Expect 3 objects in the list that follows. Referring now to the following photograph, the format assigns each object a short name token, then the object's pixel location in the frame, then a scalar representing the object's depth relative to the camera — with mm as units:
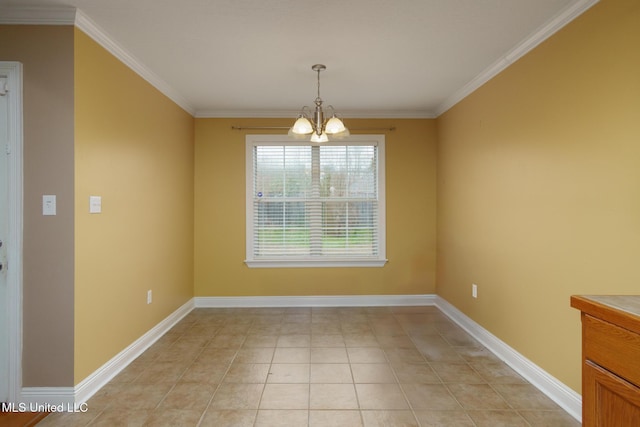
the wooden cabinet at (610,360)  1049
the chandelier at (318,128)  2869
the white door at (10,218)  2137
